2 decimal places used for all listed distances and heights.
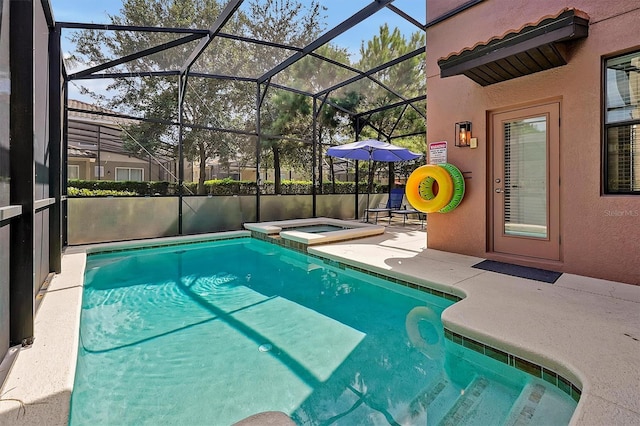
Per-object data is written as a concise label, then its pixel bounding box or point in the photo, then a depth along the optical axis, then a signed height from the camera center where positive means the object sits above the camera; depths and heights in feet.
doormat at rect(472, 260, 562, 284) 12.13 -2.42
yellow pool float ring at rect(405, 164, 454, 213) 15.62 +1.16
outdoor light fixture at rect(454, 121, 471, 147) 15.71 +3.83
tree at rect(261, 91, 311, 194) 30.35 +8.69
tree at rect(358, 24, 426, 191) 23.65 +10.64
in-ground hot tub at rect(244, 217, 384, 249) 20.19 -1.38
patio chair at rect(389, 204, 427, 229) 26.60 -0.48
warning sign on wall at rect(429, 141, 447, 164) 16.84 +3.14
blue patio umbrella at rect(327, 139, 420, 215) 25.91 +5.12
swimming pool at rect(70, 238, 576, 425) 6.22 -3.70
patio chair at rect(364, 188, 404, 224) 30.19 +1.17
